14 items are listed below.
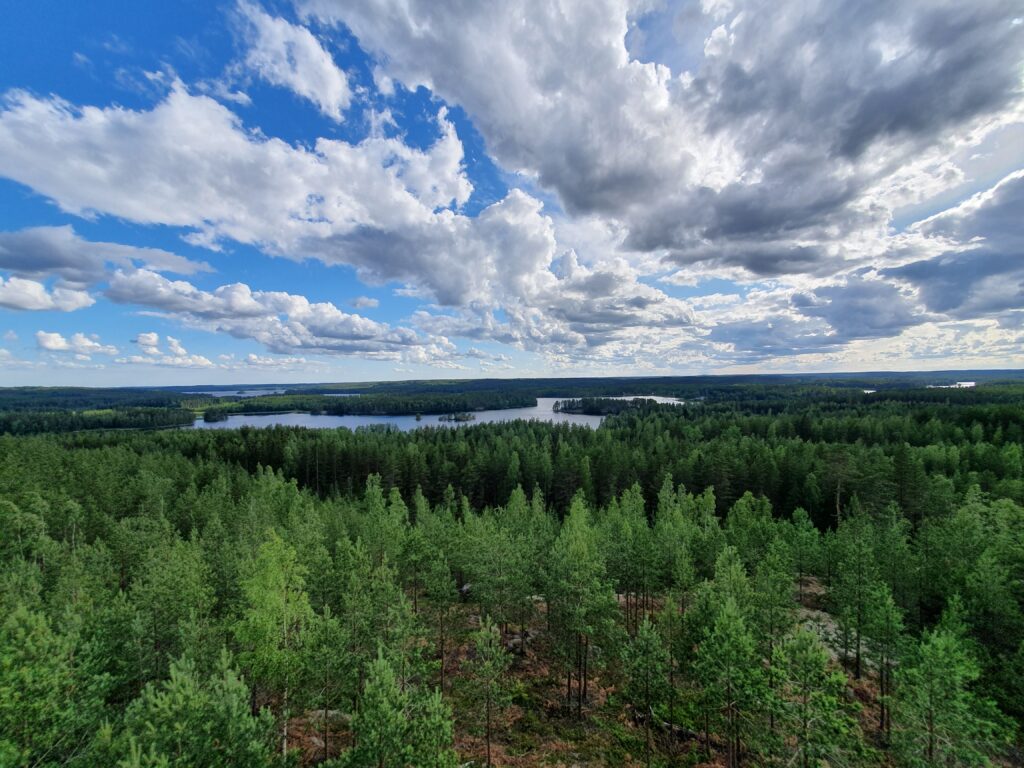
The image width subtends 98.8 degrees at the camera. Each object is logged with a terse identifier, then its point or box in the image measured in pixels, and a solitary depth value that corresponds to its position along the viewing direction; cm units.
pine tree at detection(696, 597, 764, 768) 1842
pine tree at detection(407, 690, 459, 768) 1548
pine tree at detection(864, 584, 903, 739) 2530
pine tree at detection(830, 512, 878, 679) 2858
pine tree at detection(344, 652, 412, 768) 1523
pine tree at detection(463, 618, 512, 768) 2102
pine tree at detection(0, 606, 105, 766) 1473
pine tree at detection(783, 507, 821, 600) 4112
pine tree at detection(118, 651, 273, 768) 1394
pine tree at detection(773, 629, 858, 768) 1602
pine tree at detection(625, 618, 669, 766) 2175
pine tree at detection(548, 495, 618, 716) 2528
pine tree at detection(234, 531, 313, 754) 2025
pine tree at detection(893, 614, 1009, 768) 1742
